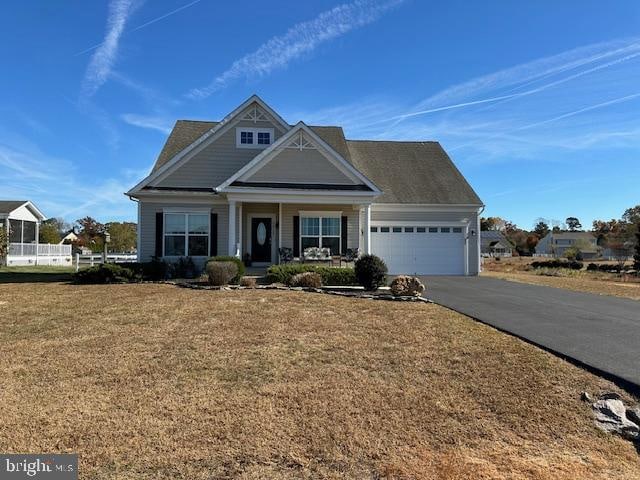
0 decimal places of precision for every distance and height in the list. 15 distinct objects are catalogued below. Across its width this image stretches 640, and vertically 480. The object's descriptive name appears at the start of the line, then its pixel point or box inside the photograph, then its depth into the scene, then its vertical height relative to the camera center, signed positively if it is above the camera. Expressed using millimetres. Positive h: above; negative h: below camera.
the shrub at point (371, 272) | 14102 -754
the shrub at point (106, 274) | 15523 -919
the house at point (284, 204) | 17703 +1769
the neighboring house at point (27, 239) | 32469 +616
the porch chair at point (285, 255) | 17984 -303
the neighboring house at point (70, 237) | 73675 +1678
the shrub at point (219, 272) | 14164 -788
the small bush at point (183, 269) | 17734 -847
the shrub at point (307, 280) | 14273 -1023
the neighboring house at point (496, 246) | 89062 +299
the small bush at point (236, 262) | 15016 -497
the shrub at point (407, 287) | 12359 -1090
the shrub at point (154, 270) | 16359 -821
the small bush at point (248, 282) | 14315 -1118
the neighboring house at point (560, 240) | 95938 +1618
